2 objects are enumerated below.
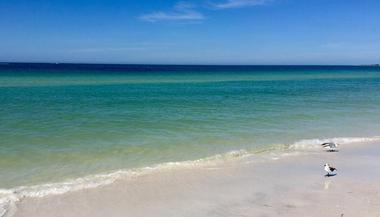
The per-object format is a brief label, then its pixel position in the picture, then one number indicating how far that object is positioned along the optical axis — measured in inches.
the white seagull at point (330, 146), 572.4
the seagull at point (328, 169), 444.5
